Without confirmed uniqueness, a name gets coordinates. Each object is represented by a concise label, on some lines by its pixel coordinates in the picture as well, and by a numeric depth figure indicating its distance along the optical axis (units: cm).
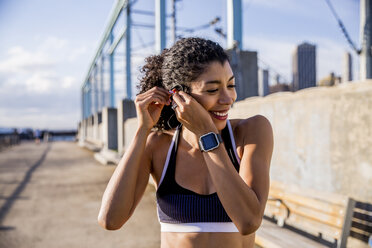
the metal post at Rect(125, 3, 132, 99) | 1858
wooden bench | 336
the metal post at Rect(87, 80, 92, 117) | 4934
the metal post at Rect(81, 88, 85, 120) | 5322
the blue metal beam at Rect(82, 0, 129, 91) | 1965
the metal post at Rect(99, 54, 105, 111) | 3434
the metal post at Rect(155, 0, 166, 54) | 1319
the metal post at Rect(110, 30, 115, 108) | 2478
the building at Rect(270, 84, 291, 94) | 4553
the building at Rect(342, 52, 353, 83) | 6291
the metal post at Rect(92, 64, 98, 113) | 3931
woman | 145
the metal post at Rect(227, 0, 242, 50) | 788
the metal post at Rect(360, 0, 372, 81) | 679
